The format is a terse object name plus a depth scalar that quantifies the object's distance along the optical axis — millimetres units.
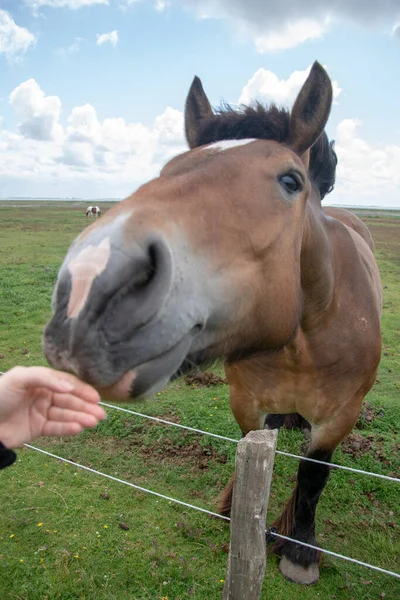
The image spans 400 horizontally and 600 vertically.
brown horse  1503
